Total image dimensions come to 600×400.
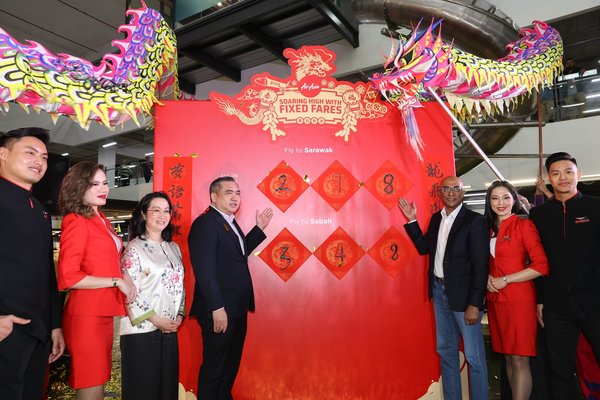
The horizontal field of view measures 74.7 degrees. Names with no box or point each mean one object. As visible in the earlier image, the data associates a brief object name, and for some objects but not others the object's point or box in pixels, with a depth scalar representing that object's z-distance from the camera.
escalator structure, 4.10
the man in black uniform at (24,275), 1.56
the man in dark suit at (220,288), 2.23
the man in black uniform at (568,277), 2.11
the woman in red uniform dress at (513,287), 2.24
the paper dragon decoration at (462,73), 2.48
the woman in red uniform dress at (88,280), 1.79
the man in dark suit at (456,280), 2.32
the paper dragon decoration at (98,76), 1.97
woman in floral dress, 1.95
